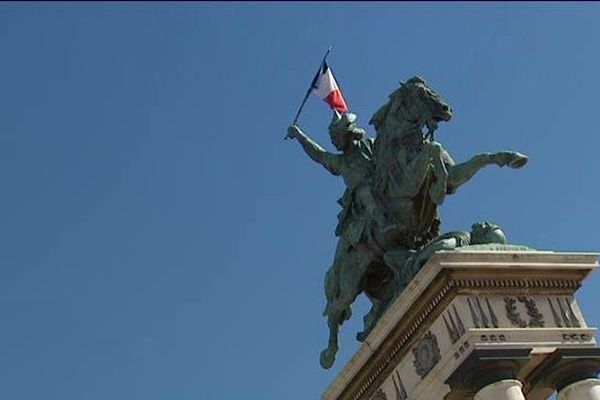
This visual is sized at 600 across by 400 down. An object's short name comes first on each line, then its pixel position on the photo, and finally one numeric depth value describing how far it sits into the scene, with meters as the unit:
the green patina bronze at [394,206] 21.34
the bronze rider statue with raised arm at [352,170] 22.69
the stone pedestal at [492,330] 18.56
